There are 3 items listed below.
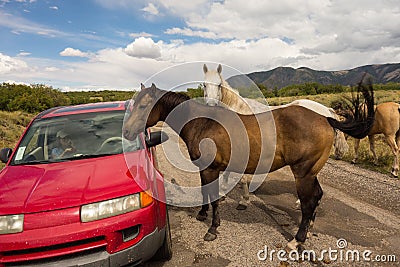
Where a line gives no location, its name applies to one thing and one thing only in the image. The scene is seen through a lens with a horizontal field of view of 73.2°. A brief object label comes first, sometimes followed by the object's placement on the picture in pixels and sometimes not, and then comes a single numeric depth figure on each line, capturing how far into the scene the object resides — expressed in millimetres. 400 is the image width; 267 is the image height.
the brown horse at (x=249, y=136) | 3602
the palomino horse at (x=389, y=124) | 7523
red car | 2279
